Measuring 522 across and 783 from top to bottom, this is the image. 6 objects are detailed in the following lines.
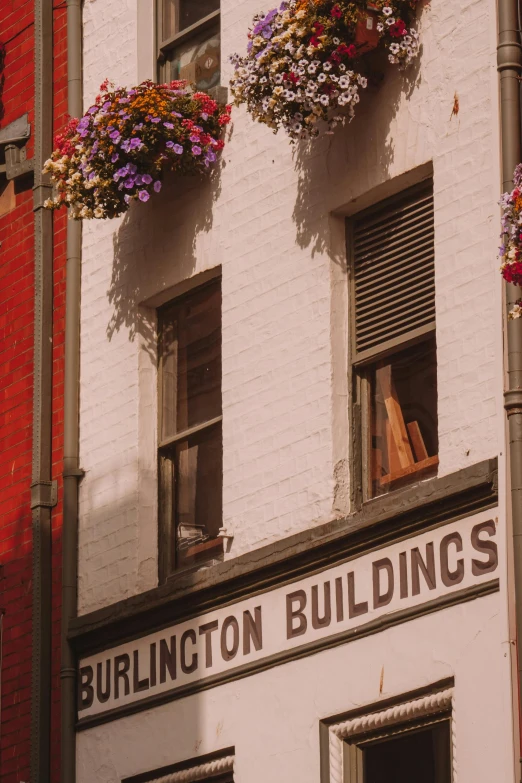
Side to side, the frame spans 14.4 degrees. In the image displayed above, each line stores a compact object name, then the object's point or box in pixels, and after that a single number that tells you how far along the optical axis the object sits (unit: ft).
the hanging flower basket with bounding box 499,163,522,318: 35.06
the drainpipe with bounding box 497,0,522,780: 37.09
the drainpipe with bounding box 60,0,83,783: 47.78
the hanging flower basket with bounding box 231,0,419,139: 42.32
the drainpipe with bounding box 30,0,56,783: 48.65
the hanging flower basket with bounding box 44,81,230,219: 46.93
